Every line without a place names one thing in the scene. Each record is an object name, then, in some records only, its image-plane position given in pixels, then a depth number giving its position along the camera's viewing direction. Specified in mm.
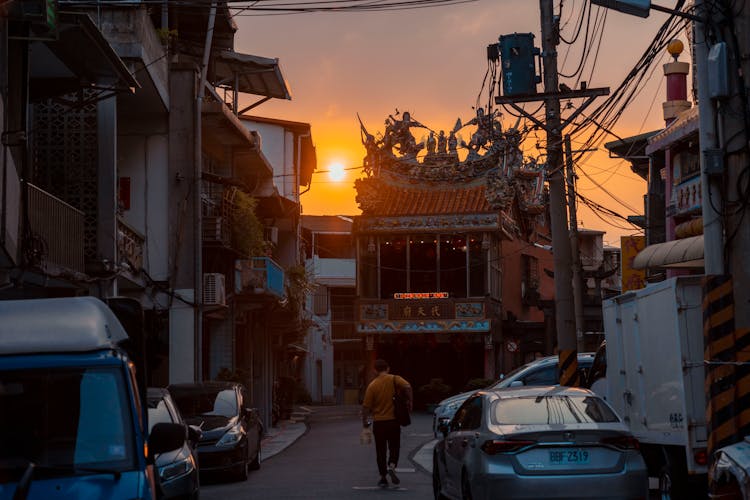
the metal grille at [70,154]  24125
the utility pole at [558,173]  20953
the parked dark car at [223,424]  20688
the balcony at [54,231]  19000
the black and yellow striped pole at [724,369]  13094
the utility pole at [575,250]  33112
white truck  13883
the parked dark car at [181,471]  13367
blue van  8227
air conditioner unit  31109
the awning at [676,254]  24953
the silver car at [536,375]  27162
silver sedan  13211
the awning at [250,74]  38156
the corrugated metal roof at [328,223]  72000
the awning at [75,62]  19656
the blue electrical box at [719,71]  13188
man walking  19125
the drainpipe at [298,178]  48481
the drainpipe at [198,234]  30312
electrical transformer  23422
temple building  53312
